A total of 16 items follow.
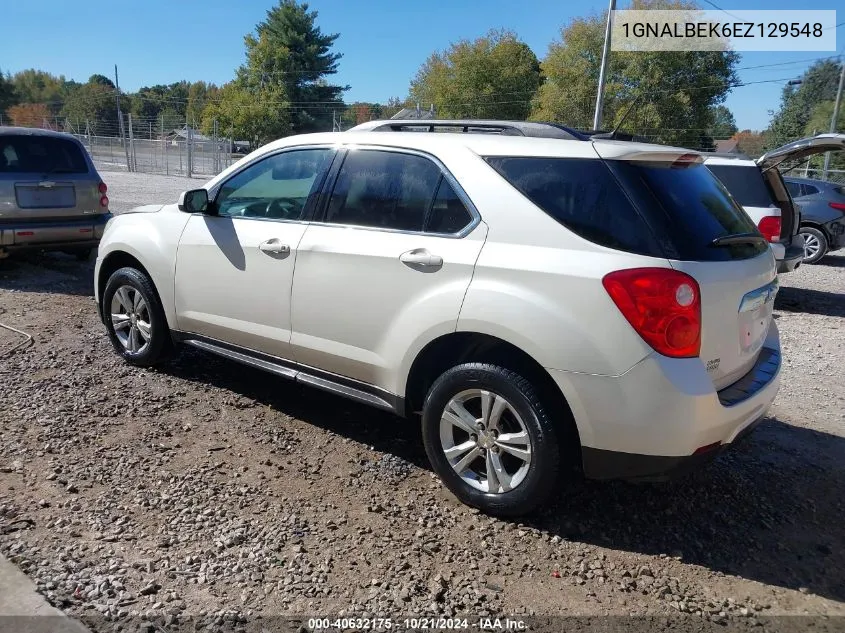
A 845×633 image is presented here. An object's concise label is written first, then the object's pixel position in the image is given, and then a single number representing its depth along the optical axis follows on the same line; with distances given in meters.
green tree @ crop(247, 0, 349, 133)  53.44
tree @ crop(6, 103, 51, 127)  68.43
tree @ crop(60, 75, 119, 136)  83.56
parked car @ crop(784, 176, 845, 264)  12.19
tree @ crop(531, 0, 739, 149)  37.81
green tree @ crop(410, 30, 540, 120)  50.02
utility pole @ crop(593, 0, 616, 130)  22.00
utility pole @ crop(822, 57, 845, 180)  28.53
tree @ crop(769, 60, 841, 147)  59.53
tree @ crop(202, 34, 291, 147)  51.16
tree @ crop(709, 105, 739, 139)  42.22
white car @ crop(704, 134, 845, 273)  7.98
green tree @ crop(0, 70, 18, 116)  77.52
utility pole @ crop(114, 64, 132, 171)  33.44
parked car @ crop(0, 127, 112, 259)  7.47
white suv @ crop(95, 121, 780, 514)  2.79
